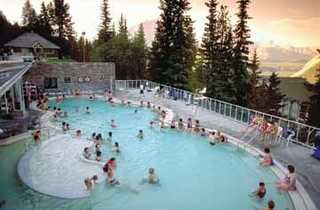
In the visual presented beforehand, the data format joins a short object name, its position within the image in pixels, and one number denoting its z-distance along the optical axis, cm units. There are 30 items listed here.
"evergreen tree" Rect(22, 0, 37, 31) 4650
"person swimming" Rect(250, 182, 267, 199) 880
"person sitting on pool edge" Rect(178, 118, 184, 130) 1596
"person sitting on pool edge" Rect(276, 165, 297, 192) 863
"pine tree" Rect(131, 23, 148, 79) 3575
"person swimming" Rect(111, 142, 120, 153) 1304
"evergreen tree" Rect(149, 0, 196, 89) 2970
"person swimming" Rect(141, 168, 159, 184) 1011
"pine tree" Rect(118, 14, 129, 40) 3777
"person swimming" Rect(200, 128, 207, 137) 1488
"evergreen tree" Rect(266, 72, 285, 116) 2670
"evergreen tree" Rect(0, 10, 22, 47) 3588
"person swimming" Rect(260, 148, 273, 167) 1072
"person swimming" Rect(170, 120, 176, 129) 1617
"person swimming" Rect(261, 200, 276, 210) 761
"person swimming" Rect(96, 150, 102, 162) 1149
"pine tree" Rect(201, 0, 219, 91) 2714
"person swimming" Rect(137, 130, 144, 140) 1523
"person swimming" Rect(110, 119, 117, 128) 1722
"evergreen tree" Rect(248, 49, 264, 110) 2845
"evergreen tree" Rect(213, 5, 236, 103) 2486
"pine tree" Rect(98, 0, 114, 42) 4416
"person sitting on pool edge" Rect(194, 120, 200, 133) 1520
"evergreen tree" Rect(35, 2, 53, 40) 4028
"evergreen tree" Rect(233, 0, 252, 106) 2477
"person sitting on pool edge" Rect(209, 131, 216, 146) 1392
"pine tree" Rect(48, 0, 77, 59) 4197
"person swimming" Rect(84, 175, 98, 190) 869
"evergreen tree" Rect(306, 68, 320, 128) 2095
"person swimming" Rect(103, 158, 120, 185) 966
